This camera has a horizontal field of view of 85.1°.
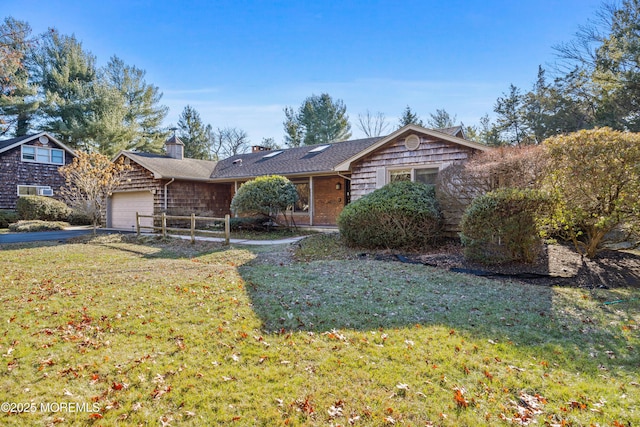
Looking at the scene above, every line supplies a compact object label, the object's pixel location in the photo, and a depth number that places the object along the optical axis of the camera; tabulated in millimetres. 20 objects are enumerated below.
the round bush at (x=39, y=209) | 20297
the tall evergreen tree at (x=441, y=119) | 36156
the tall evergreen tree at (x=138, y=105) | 32406
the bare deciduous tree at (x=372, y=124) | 36312
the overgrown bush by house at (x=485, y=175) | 7973
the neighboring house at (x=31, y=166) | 21797
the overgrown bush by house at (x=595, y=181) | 6508
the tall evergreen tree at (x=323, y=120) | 36438
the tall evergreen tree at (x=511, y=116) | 26214
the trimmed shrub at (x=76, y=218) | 21641
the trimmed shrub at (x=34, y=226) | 17117
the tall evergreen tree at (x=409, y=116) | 35059
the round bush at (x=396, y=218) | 8961
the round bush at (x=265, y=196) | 13547
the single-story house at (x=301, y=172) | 11586
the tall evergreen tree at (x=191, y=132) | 39031
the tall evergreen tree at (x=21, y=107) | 26047
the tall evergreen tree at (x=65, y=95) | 28344
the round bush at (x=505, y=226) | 6812
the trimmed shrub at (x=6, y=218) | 20098
